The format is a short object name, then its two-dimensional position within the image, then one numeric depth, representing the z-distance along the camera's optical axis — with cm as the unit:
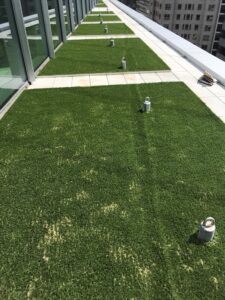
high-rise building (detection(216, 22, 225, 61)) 5975
